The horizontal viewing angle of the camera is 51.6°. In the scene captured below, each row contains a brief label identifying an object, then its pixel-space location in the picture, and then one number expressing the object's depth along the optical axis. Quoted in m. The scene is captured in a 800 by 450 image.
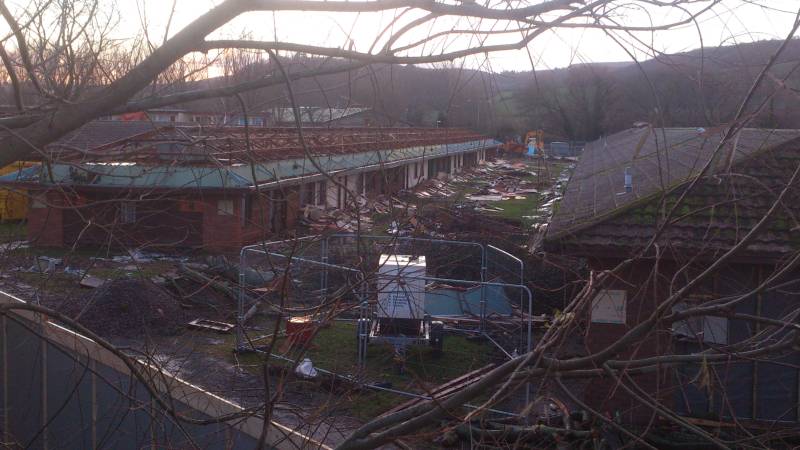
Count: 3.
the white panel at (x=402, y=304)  12.11
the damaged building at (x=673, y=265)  9.40
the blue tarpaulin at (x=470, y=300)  15.66
